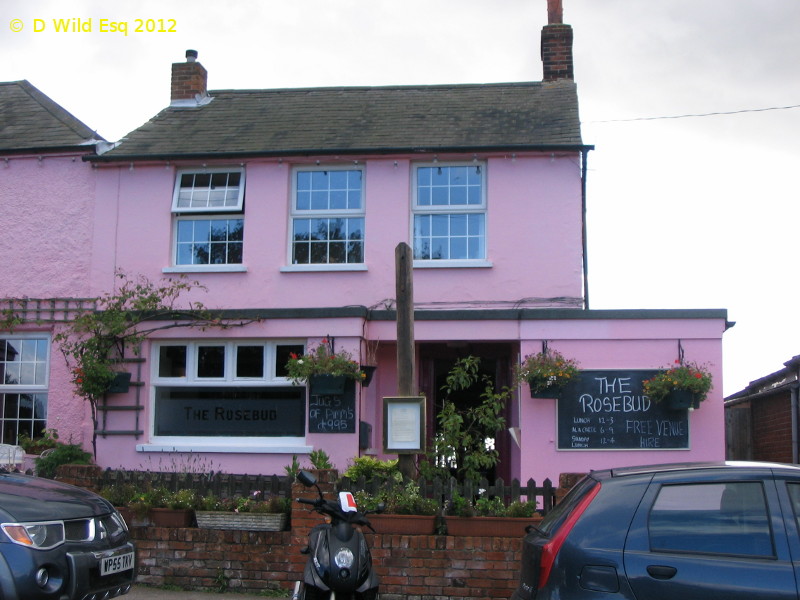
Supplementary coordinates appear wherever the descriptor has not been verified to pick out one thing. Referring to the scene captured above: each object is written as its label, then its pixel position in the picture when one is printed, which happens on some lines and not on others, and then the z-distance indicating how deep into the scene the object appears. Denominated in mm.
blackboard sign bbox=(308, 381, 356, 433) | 11891
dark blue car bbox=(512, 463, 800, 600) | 5145
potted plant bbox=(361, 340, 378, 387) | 11988
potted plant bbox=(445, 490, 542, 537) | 8680
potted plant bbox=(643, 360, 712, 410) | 11000
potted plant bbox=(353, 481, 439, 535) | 8758
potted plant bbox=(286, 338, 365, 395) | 11602
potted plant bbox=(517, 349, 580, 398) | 11344
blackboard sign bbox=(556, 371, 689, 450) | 11477
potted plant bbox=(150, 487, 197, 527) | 9312
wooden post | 9523
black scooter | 6238
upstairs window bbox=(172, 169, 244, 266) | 13328
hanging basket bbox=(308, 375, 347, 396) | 11641
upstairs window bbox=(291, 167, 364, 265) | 13172
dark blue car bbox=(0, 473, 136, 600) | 6035
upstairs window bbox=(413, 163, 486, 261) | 12984
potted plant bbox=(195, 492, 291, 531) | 9141
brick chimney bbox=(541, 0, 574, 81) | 15133
